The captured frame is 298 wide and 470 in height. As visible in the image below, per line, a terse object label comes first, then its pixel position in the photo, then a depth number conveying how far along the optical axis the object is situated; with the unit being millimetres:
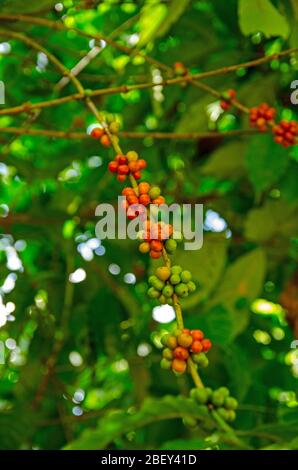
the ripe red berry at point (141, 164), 1289
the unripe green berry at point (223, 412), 1182
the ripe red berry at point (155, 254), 1208
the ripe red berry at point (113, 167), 1290
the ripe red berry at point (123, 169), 1281
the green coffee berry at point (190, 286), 1191
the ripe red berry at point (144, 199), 1233
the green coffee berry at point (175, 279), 1189
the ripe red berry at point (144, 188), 1248
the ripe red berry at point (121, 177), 1302
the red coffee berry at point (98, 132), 1395
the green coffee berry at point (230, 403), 1189
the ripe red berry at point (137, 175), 1292
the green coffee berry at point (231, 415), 1184
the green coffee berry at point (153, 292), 1198
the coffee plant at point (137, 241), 1793
